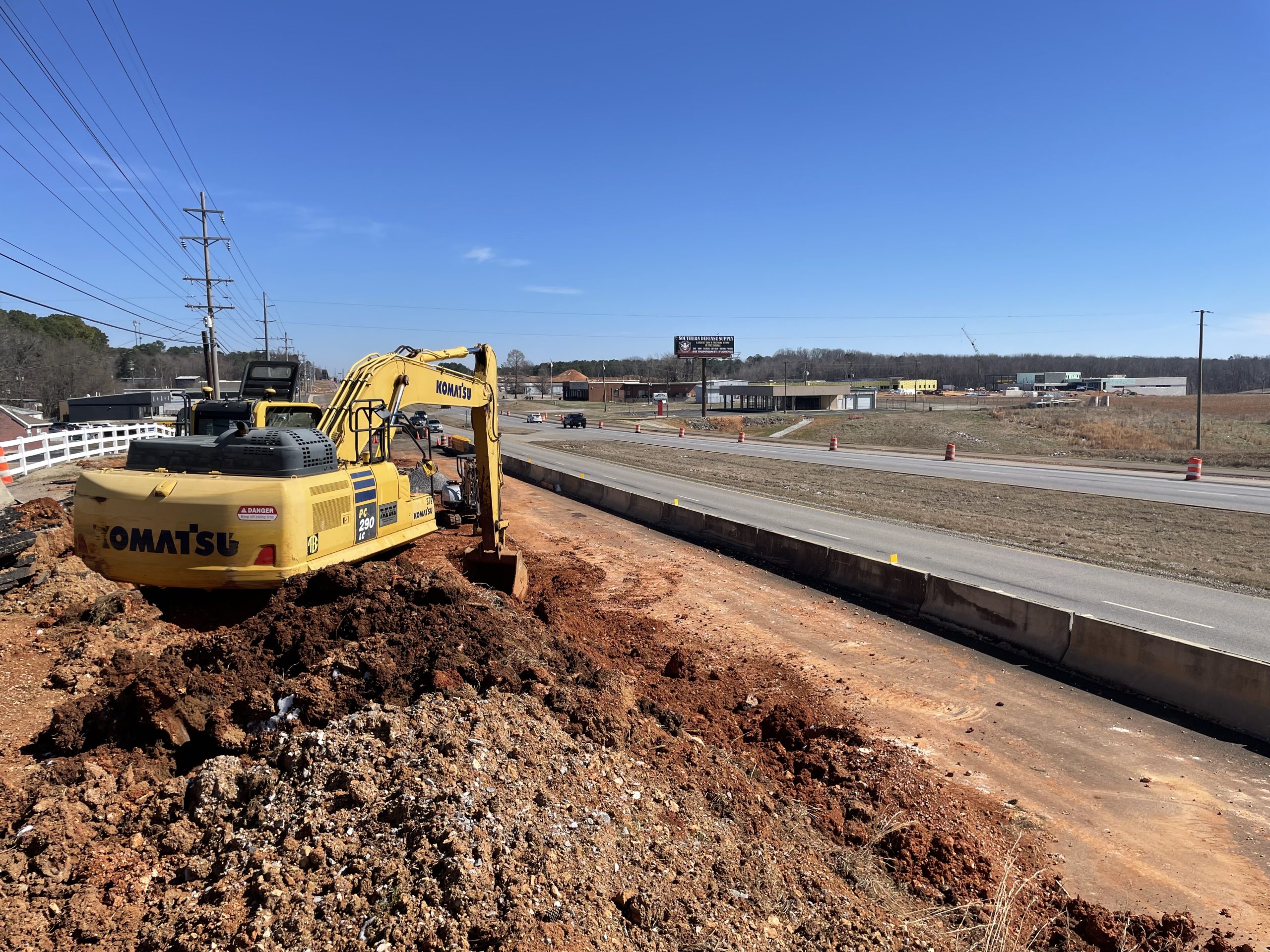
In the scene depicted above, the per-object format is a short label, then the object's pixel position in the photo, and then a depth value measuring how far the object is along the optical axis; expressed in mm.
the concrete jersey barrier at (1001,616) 9859
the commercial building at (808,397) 95688
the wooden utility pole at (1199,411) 48938
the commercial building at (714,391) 111188
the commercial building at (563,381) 165250
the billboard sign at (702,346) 100188
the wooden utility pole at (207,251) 43156
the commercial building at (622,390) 144750
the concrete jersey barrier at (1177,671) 7852
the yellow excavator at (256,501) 7840
